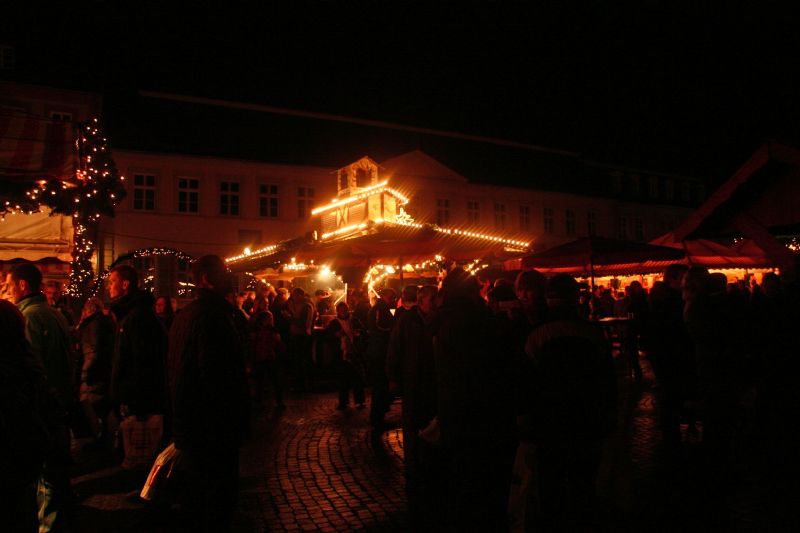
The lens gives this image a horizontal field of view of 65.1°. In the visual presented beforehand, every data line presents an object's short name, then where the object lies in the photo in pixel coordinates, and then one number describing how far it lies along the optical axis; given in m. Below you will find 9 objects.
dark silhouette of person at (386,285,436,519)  5.13
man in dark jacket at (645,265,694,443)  6.63
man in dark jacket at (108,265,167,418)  5.20
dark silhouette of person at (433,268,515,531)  3.62
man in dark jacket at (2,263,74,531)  5.05
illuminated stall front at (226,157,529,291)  10.63
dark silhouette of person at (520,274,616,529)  3.60
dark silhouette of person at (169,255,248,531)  3.93
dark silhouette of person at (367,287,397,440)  8.02
